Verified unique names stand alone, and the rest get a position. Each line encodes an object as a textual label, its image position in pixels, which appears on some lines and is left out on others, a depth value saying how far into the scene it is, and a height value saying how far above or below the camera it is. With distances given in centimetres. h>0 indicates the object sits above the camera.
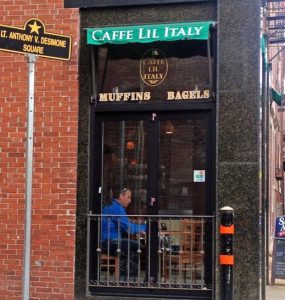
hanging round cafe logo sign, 791 +162
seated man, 773 -74
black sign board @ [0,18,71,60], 504 +126
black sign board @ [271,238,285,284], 1018 -140
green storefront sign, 736 +198
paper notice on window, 767 +8
